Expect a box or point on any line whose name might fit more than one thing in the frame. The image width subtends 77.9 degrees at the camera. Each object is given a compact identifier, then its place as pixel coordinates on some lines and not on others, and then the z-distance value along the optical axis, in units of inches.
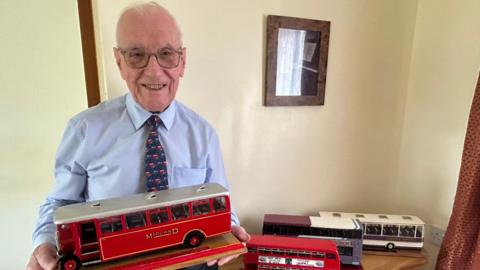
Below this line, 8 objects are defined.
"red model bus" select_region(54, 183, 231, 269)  23.1
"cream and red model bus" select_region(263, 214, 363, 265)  48.6
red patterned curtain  47.4
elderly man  27.4
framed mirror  50.8
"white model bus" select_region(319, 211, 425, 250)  54.1
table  49.5
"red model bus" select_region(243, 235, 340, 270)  42.4
